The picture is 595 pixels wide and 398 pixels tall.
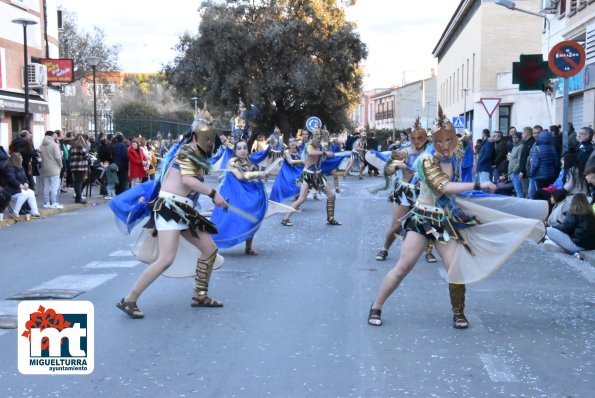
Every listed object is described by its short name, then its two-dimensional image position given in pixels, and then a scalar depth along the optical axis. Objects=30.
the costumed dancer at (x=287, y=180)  14.56
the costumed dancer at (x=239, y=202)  9.71
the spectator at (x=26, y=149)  16.27
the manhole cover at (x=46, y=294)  7.58
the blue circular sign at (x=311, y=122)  26.88
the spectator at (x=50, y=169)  16.84
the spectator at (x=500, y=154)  19.39
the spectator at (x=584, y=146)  12.86
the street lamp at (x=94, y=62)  25.62
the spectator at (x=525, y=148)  16.11
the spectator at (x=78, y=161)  18.06
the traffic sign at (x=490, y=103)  20.80
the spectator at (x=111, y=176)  19.86
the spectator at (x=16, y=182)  14.25
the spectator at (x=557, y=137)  15.56
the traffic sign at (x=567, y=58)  12.55
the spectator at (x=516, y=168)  16.67
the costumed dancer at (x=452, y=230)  6.21
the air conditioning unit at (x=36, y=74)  25.86
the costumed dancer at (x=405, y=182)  8.88
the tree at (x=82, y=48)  50.47
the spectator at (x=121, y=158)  20.05
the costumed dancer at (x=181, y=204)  6.55
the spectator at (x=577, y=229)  10.23
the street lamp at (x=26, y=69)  19.00
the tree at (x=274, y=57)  35.34
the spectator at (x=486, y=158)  20.39
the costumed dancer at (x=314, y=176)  13.79
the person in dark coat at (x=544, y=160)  14.62
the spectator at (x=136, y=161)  21.06
